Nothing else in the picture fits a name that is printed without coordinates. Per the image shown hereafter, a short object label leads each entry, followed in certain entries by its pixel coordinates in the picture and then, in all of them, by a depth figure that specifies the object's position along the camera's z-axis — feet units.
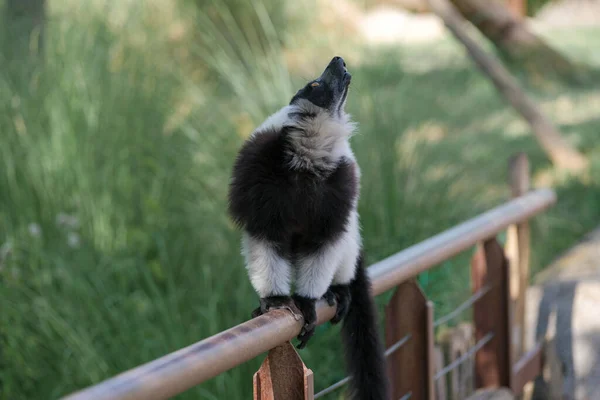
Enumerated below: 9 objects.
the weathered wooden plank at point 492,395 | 18.01
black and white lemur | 11.06
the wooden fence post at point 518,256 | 20.79
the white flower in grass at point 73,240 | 22.90
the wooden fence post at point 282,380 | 10.31
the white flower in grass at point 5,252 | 20.43
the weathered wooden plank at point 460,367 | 18.26
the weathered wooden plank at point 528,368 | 19.24
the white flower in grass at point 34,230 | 22.45
